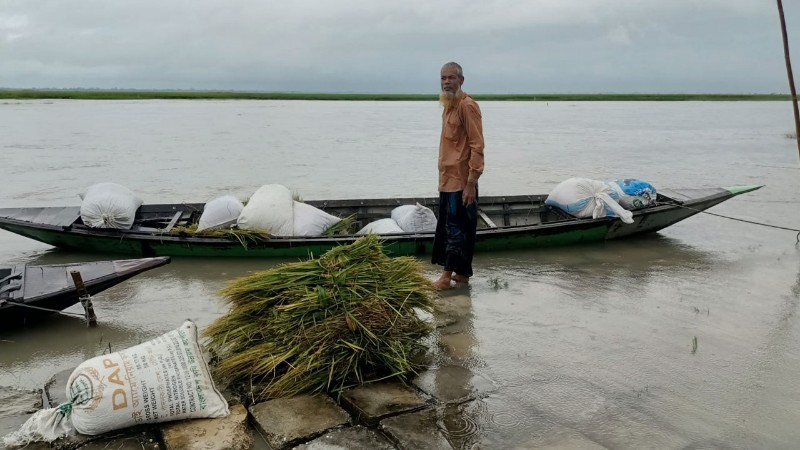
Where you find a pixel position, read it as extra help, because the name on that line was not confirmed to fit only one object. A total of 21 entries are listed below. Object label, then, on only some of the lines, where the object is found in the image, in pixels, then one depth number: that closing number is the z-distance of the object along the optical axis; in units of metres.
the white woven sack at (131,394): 3.13
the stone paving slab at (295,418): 3.24
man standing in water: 5.26
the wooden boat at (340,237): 7.22
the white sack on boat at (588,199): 8.00
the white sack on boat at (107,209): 7.40
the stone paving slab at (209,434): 3.14
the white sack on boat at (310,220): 7.41
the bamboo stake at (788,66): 6.82
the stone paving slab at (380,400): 3.47
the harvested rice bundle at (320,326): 3.73
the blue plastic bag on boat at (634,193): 8.36
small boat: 4.96
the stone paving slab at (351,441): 3.17
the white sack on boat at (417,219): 7.56
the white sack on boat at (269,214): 7.25
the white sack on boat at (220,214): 7.37
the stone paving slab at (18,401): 3.74
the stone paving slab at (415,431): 3.20
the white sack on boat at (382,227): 7.53
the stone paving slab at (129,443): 3.16
